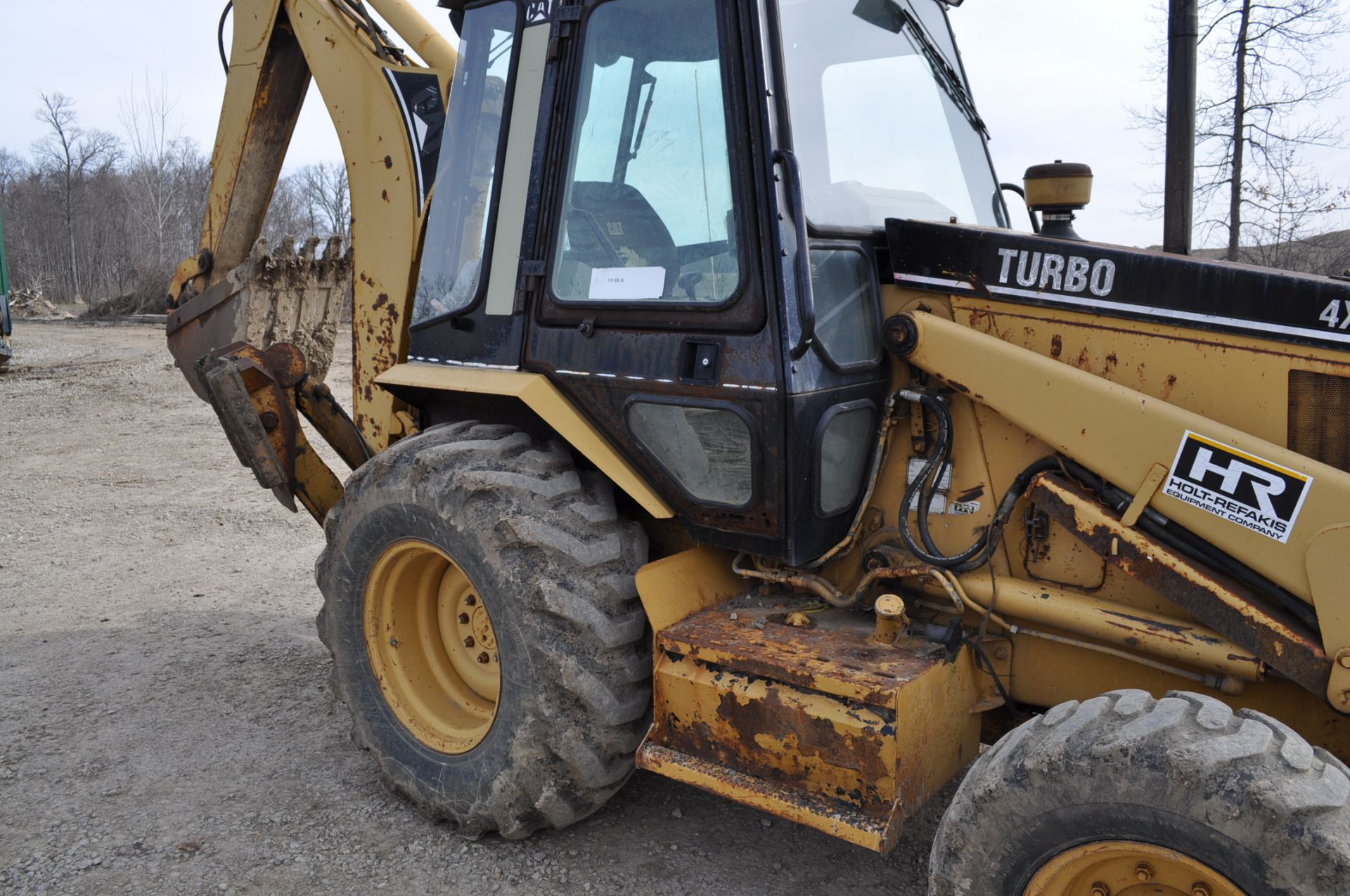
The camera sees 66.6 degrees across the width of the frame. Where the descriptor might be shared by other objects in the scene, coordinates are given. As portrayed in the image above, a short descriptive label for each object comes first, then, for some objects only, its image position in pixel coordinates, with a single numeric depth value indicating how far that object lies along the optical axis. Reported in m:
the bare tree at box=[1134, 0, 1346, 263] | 10.21
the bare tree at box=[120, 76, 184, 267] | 38.19
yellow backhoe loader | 2.30
